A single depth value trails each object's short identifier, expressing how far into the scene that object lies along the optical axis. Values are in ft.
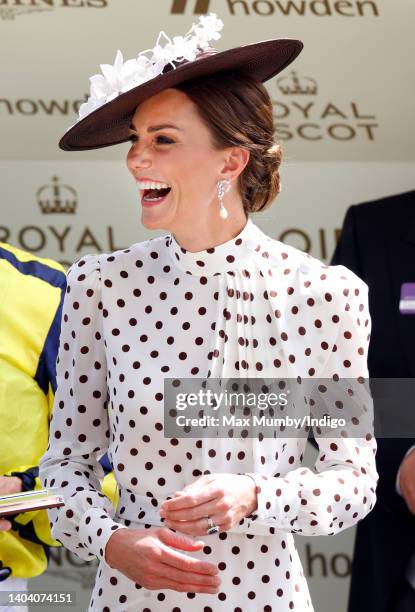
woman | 15.18
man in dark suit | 20.62
